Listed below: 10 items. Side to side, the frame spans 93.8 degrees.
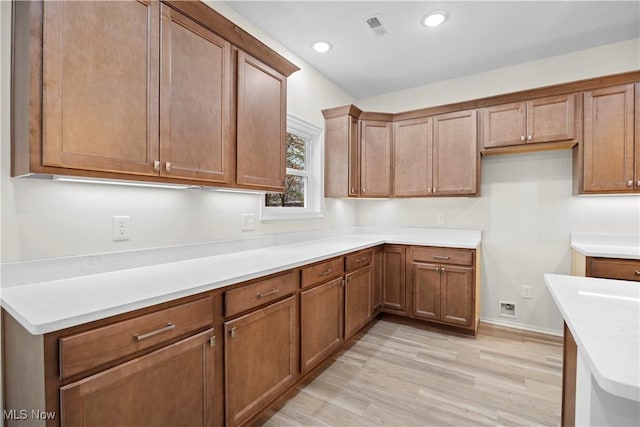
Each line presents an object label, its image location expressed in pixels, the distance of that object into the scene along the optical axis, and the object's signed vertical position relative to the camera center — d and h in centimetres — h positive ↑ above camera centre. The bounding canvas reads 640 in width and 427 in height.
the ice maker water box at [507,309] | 321 -104
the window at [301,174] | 299 +41
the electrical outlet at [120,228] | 161 -10
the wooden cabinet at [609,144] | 246 +58
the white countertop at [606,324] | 60 -32
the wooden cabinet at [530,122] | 268 +86
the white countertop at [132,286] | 99 -33
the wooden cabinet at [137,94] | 117 +56
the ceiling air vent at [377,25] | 236 +153
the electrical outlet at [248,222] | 242 -9
